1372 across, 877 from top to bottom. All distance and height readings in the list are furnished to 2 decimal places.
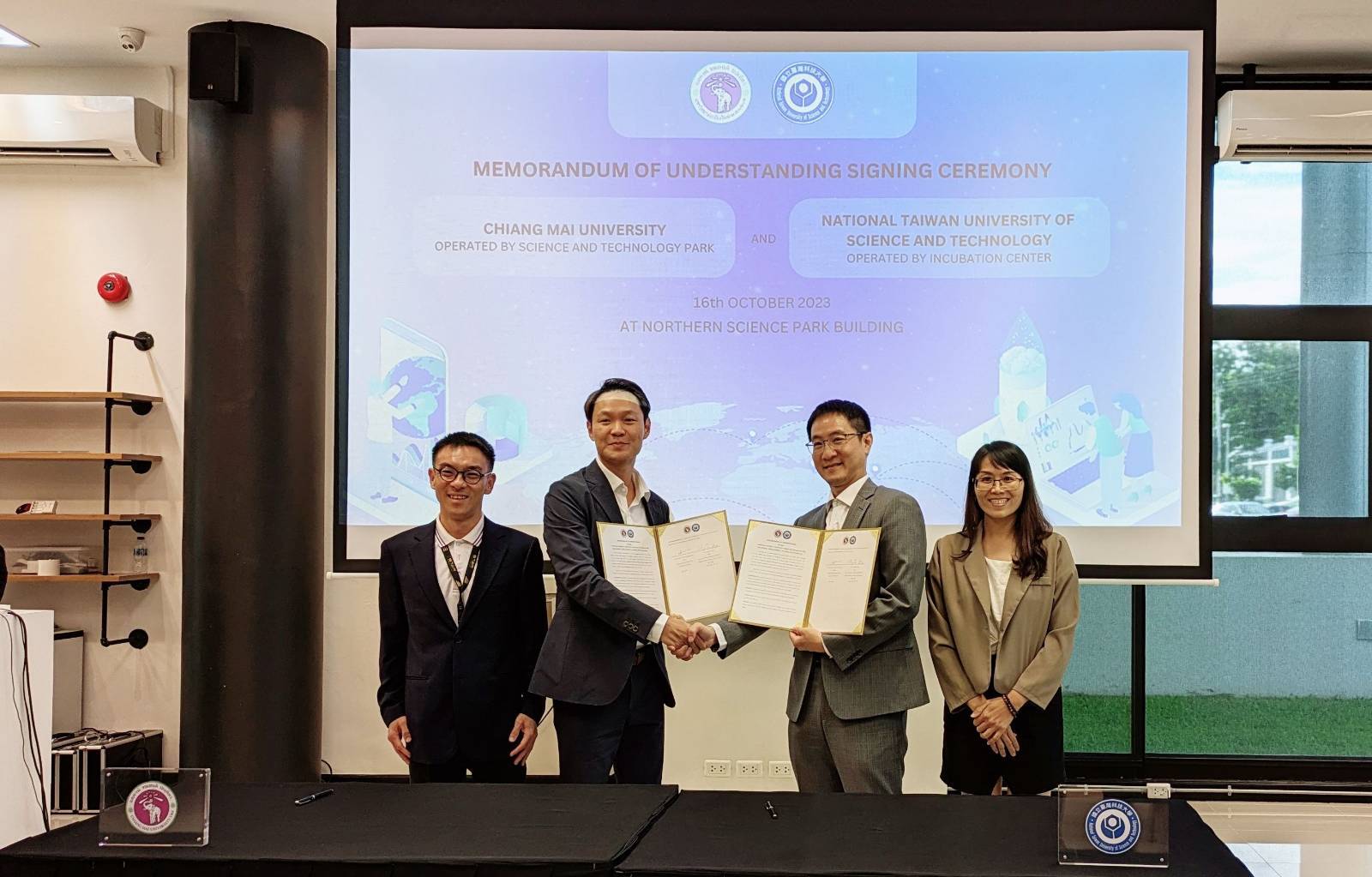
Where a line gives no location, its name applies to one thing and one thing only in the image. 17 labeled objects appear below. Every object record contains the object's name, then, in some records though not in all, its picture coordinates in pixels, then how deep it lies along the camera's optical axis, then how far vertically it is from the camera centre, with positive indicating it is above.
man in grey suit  2.86 -0.62
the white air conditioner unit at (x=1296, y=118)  4.40 +1.29
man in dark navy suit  2.94 -0.57
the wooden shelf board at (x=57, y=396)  4.41 +0.11
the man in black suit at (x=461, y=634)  2.98 -0.59
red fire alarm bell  4.68 +0.59
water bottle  4.64 -0.57
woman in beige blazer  3.01 -0.59
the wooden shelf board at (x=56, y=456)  4.38 -0.14
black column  4.30 +0.04
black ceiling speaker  4.16 +1.39
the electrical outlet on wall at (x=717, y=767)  4.53 -1.44
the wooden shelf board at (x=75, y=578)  4.45 -0.65
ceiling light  4.38 +1.58
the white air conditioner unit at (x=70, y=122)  4.47 +1.25
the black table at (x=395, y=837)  1.65 -0.68
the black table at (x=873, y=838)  1.64 -0.68
